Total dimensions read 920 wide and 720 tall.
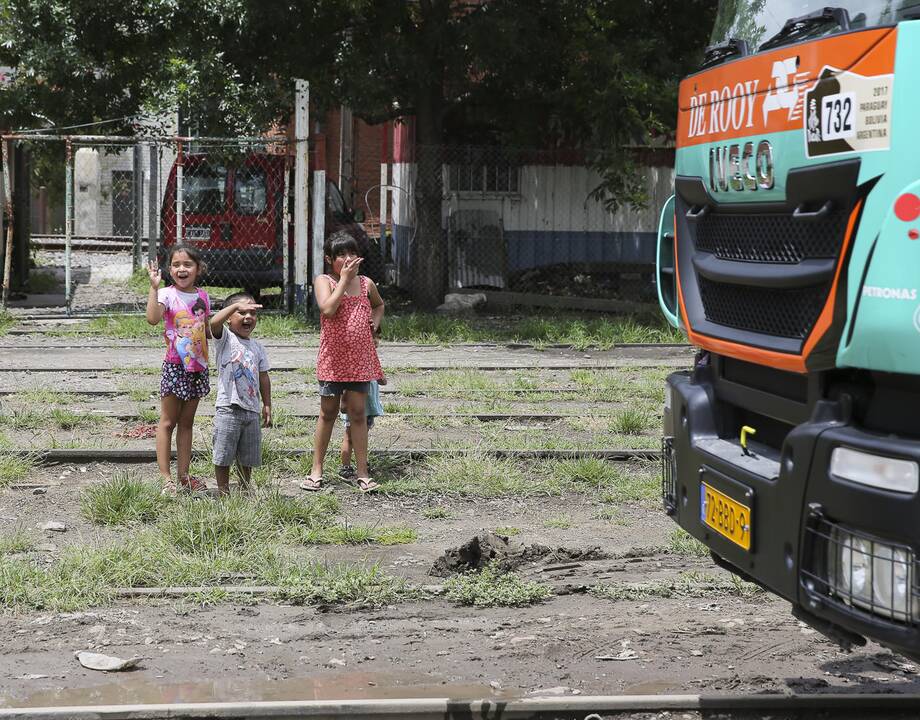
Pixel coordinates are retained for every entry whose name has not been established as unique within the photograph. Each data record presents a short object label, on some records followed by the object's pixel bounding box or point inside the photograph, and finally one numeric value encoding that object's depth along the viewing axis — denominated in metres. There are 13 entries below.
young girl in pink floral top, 7.51
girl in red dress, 7.77
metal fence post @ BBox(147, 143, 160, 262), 18.45
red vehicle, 18.12
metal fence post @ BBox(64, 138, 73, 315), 16.16
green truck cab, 3.38
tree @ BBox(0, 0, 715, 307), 16.41
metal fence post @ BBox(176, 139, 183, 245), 16.89
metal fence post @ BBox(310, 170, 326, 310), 16.34
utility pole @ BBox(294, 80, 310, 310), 16.00
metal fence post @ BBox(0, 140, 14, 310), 16.55
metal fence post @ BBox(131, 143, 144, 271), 20.47
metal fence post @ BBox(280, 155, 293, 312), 16.94
